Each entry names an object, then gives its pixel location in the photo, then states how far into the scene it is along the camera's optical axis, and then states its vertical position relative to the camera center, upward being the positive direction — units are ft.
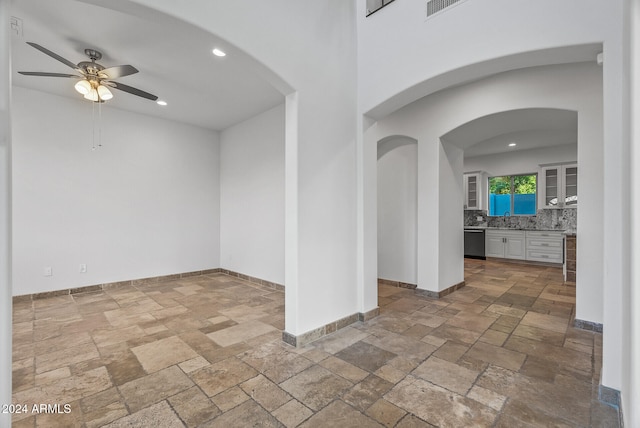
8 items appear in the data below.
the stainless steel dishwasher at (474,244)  26.23 -2.93
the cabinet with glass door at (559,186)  22.66 +2.10
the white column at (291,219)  8.97 -0.20
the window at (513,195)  25.67 +1.64
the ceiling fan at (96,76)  9.78 +4.95
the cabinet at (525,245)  22.15 -2.71
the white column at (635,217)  3.90 -0.07
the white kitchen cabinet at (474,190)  27.38 +2.17
